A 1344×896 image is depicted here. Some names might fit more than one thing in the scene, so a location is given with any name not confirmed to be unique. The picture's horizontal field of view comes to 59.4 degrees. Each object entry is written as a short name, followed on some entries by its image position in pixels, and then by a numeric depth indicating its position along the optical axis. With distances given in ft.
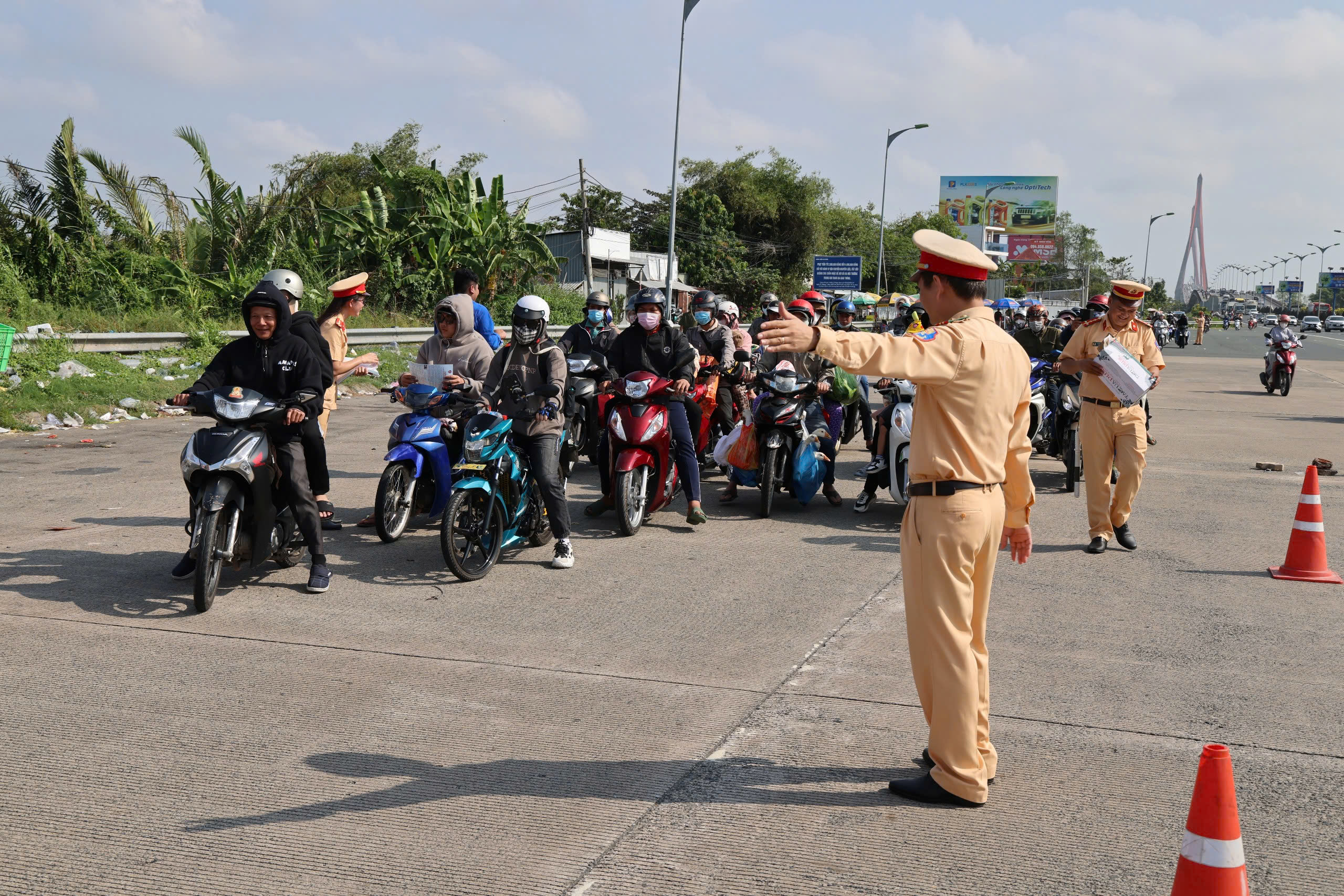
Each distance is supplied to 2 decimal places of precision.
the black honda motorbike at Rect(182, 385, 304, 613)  20.34
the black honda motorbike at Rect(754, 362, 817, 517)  31.27
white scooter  30.17
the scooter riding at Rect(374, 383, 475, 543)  26.37
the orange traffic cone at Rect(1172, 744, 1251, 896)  9.64
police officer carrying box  26.86
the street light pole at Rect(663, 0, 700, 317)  89.09
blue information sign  157.17
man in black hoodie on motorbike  21.80
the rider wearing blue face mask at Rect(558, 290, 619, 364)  40.78
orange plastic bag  31.86
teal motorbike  22.97
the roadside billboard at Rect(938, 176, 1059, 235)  361.10
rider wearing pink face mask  29.45
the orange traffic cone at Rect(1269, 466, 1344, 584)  24.62
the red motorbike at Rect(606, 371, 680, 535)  28.07
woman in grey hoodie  28.50
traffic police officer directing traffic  13.06
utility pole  123.03
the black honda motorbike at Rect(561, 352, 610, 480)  35.42
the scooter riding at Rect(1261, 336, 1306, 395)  76.64
